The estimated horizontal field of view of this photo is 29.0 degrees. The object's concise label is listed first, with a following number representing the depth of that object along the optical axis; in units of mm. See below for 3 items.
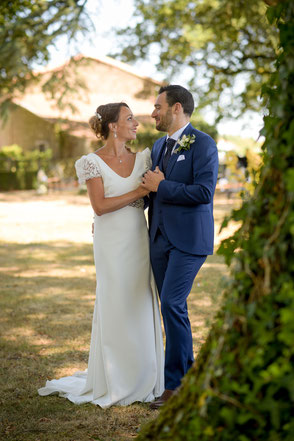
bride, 4672
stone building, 35875
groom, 4375
